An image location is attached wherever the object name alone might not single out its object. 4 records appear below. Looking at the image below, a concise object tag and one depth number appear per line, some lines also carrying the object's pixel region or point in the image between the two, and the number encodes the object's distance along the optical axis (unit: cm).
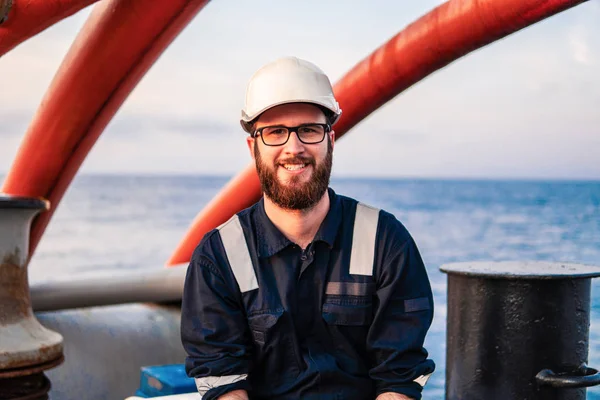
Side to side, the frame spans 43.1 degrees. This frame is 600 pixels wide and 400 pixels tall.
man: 269
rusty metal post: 442
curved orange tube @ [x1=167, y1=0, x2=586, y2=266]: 432
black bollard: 428
